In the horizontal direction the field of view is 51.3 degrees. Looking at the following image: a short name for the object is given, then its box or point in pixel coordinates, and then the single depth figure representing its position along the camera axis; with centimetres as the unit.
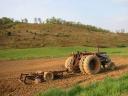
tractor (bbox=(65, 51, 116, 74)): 692
